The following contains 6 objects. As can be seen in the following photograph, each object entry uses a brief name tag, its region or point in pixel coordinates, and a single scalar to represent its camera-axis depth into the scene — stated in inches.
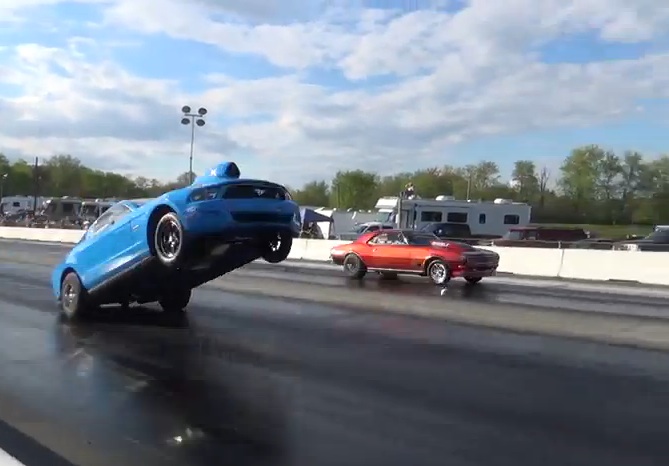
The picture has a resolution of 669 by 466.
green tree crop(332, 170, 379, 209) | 5108.3
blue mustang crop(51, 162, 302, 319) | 395.2
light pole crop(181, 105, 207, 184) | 1188.5
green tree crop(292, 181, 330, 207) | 5706.7
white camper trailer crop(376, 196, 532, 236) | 1995.6
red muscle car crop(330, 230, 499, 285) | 838.5
